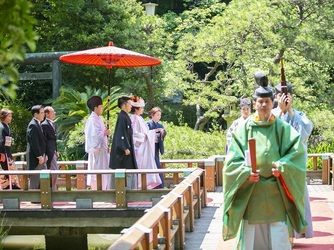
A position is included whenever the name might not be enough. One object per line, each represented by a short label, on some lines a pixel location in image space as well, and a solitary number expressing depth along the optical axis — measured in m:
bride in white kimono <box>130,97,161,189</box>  11.18
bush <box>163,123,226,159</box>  16.48
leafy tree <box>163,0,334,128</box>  16.69
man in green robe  5.55
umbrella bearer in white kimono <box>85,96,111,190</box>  11.12
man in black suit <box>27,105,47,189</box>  10.88
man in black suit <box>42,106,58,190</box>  11.04
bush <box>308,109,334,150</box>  16.42
